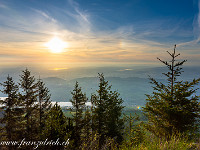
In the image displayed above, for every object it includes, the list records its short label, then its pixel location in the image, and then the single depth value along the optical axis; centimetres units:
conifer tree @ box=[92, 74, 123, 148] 1897
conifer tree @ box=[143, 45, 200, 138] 1107
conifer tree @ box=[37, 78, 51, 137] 2397
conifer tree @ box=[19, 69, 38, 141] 1902
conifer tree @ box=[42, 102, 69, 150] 1059
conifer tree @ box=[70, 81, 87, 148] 2427
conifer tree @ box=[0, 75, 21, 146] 1644
